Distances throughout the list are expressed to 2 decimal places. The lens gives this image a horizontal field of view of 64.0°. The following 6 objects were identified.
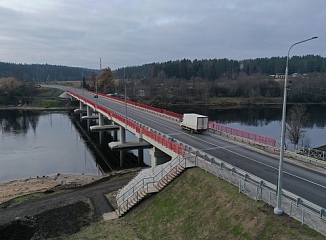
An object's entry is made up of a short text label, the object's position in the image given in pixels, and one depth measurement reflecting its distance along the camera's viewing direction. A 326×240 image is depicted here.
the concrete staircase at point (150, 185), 22.20
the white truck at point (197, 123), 35.67
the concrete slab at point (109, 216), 21.94
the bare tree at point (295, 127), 45.00
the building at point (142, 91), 145.62
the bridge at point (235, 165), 16.16
